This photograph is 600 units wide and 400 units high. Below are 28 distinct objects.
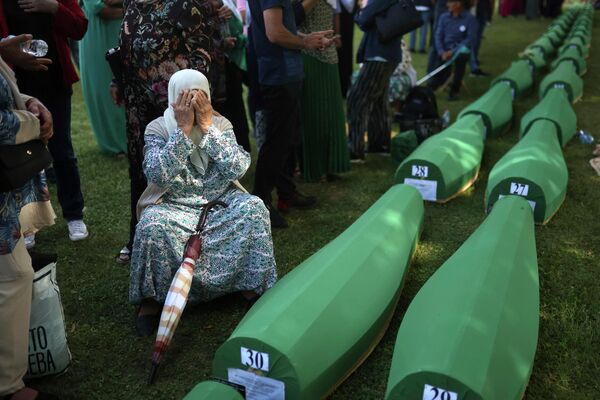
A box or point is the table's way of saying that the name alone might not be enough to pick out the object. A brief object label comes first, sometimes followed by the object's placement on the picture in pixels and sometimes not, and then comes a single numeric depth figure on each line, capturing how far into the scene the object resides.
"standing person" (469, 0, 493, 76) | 8.97
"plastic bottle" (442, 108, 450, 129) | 5.86
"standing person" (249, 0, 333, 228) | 3.70
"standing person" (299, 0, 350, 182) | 4.33
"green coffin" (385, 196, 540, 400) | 1.88
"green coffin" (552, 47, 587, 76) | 8.12
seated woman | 2.78
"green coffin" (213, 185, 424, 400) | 2.11
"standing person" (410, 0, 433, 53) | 10.51
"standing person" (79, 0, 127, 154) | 4.82
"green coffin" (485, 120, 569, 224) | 3.80
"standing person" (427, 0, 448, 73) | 8.24
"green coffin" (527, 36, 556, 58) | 9.79
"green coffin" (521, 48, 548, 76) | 8.37
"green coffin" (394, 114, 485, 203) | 4.25
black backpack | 5.77
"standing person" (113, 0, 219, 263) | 2.94
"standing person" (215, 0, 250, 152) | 4.26
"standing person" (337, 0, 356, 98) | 6.82
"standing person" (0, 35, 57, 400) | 2.10
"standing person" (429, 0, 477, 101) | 7.84
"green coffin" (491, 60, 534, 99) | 7.13
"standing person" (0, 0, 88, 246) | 3.30
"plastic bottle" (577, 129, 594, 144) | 5.59
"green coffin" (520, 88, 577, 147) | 5.25
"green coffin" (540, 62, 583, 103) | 6.67
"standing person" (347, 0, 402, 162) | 4.94
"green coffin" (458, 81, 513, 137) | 5.72
